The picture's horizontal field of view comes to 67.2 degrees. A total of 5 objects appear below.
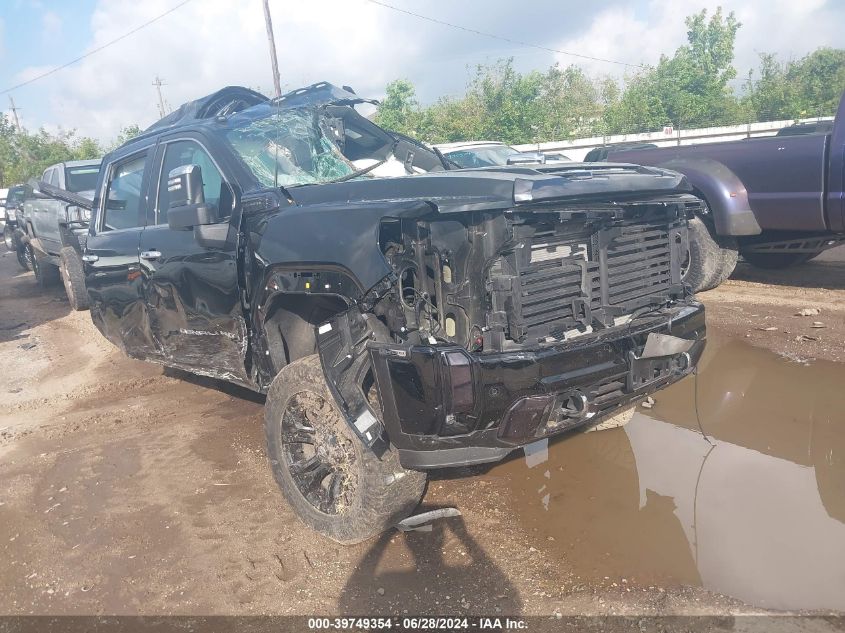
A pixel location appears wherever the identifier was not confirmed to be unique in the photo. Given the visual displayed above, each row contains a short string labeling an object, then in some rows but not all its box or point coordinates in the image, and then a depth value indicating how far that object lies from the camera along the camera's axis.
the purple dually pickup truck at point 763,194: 5.71
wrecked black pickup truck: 2.43
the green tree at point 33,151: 40.26
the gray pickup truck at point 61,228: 8.66
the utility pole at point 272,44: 18.45
